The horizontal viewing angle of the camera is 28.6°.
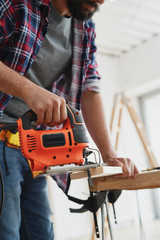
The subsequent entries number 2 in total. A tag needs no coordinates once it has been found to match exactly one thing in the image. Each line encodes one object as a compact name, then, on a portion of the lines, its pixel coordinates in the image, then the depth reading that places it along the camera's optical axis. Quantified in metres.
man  1.00
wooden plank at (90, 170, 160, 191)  1.21
